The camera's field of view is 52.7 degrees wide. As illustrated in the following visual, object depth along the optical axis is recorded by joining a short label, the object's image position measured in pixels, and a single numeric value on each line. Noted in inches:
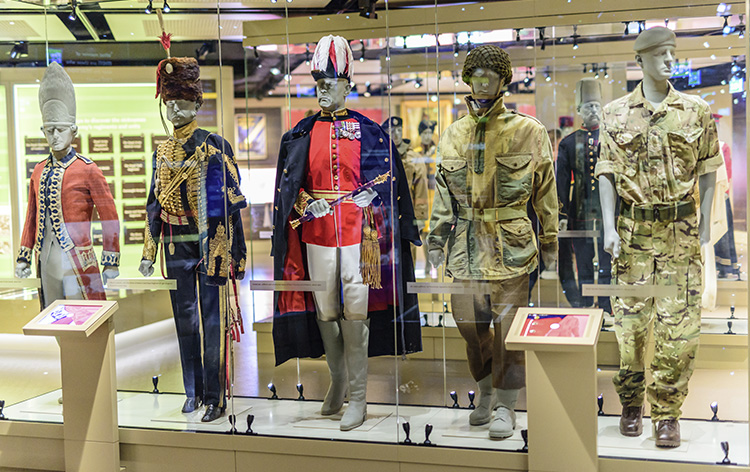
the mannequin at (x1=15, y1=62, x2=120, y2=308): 160.2
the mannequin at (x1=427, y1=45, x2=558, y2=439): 129.3
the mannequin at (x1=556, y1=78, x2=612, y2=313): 129.6
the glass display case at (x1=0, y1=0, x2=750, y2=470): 122.7
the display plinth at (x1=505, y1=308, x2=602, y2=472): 114.3
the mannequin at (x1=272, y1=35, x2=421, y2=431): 140.9
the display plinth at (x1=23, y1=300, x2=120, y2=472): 141.6
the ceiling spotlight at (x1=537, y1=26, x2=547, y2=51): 133.4
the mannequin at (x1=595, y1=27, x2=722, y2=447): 121.5
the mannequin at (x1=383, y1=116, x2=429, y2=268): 139.4
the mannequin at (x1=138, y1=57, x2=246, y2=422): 149.2
